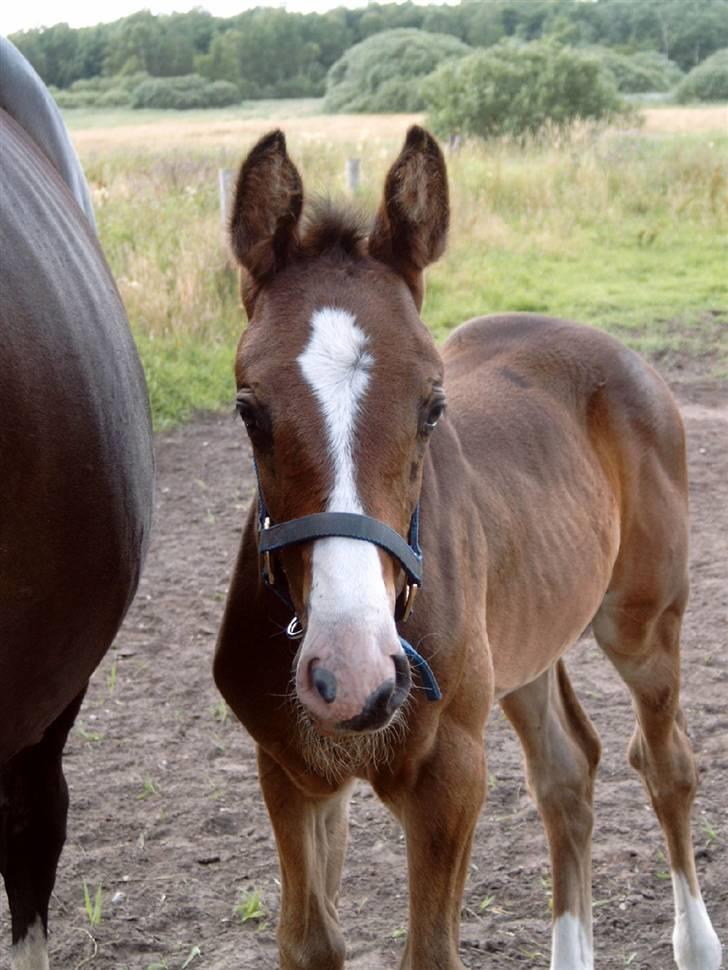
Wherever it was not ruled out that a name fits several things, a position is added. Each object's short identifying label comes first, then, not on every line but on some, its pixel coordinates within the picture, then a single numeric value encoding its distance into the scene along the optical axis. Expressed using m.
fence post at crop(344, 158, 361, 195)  13.02
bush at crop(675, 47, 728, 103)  34.91
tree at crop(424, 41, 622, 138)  24.95
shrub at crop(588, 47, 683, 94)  36.41
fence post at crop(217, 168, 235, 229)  11.16
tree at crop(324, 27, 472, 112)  36.16
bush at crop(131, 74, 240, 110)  35.72
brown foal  1.79
